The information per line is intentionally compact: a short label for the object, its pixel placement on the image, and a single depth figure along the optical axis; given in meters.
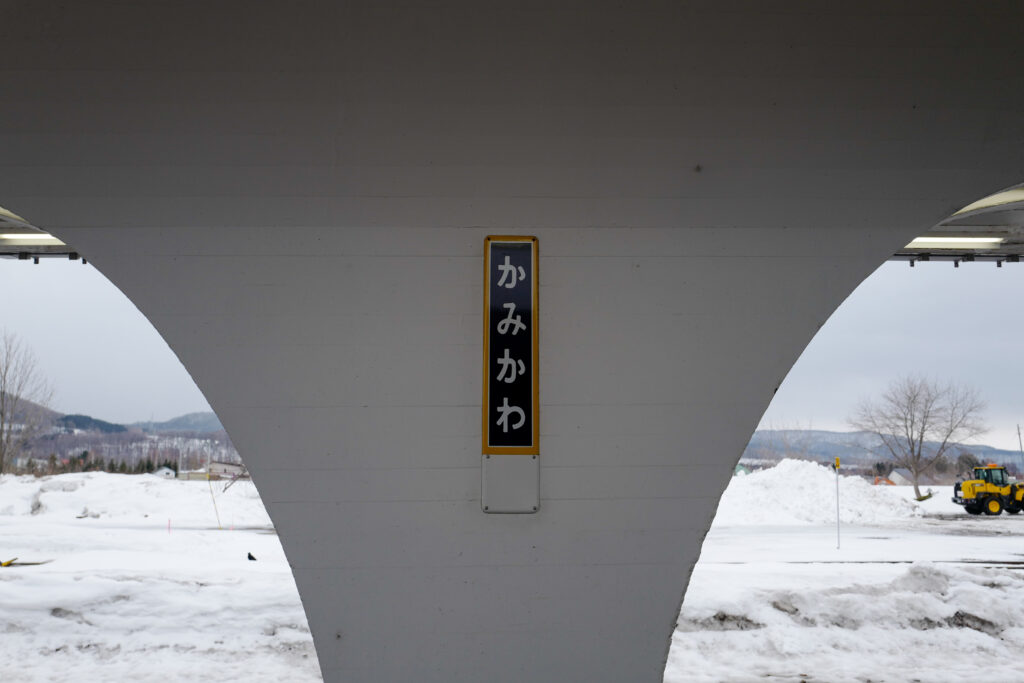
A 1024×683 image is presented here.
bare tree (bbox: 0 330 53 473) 20.86
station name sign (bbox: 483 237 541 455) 2.98
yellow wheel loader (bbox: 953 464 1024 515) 16.00
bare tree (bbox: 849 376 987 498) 28.03
